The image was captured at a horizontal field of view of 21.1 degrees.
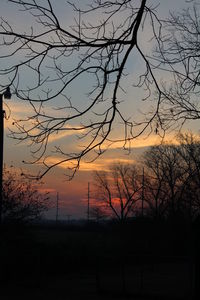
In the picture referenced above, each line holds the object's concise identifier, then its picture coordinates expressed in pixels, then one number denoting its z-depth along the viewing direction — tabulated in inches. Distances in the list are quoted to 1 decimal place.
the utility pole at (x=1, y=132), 589.3
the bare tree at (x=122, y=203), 2560.5
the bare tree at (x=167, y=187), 2151.5
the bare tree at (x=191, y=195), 1714.8
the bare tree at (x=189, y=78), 376.8
